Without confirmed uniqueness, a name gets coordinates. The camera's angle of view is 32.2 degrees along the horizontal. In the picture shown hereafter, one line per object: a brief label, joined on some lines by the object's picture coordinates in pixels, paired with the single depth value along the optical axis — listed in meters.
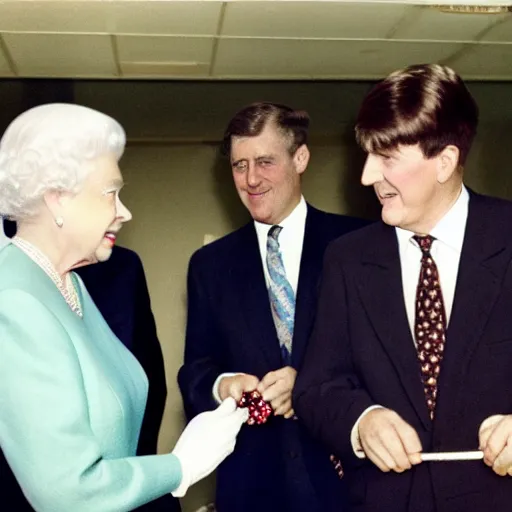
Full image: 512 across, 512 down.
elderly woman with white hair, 1.39
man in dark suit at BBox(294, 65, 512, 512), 1.69
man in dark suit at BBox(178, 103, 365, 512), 2.23
